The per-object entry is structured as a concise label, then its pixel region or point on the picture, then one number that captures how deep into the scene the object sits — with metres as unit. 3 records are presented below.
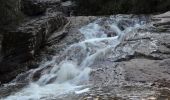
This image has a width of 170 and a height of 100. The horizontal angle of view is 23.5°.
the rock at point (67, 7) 24.94
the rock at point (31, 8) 20.40
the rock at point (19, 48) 15.98
